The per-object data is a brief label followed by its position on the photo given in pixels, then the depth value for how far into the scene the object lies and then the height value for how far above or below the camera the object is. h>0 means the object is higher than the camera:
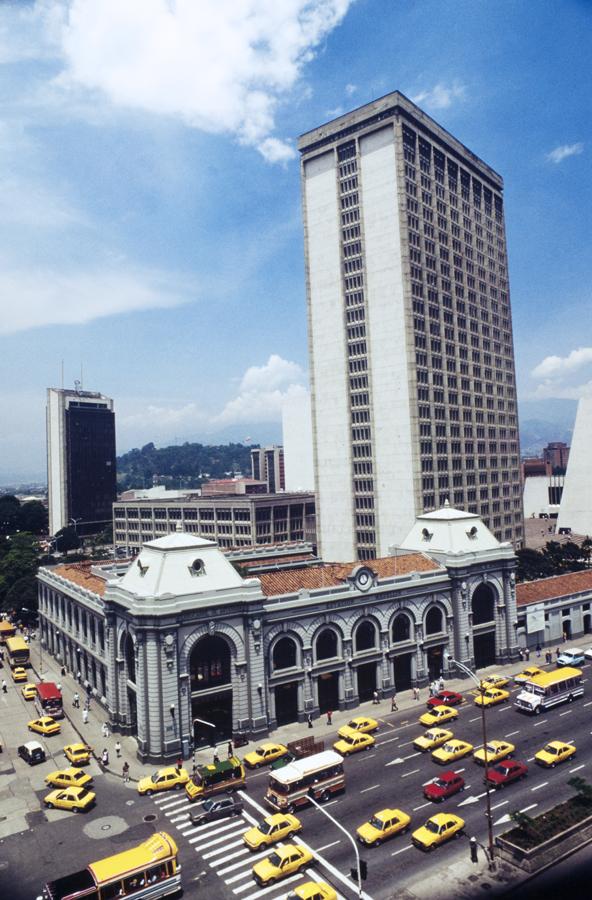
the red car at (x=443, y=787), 46.16 -22.57
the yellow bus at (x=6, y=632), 103.25 -22.24
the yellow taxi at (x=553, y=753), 51.04 -22.74
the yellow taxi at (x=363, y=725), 59.06 -22.64
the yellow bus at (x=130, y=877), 34.25 -21.02
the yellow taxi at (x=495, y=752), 52.43 -22.88
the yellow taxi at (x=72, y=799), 47.72 -22.97
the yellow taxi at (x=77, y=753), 56.28 -23.08
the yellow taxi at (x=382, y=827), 41.03 -22.56
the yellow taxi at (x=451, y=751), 52.47 -22.75
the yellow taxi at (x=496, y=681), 69.60 -22.77
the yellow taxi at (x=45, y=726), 63.62 -23.18
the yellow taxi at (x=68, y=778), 51.00 -22.84
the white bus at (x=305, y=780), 45.50 -21.66
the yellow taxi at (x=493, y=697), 65.50 -22.94
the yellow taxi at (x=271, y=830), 41.44 -22.65
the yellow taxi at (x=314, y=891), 34.59 -22.13
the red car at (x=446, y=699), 65.06 -22.76
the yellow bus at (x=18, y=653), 87.31 -21.78
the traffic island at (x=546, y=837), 37.62 -22.09
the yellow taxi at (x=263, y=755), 54.00 -23.02
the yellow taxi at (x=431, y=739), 55.36 -22.81
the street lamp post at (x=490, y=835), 37.88 -21.38
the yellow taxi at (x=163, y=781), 50.59 -23.22
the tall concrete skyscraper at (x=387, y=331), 120.19 +28.08
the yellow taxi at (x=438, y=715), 60.56 -22.81
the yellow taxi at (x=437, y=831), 40.28 -22.54
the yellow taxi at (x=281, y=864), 37.75 -22.70
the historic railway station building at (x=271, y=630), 57.16 -15.28
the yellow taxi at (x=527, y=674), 70.58 -22.51
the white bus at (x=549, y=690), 62.94 -22.01
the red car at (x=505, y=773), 48.22 -22.69
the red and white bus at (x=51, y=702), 67.94 -22.20
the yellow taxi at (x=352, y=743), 55.41 -22.87
